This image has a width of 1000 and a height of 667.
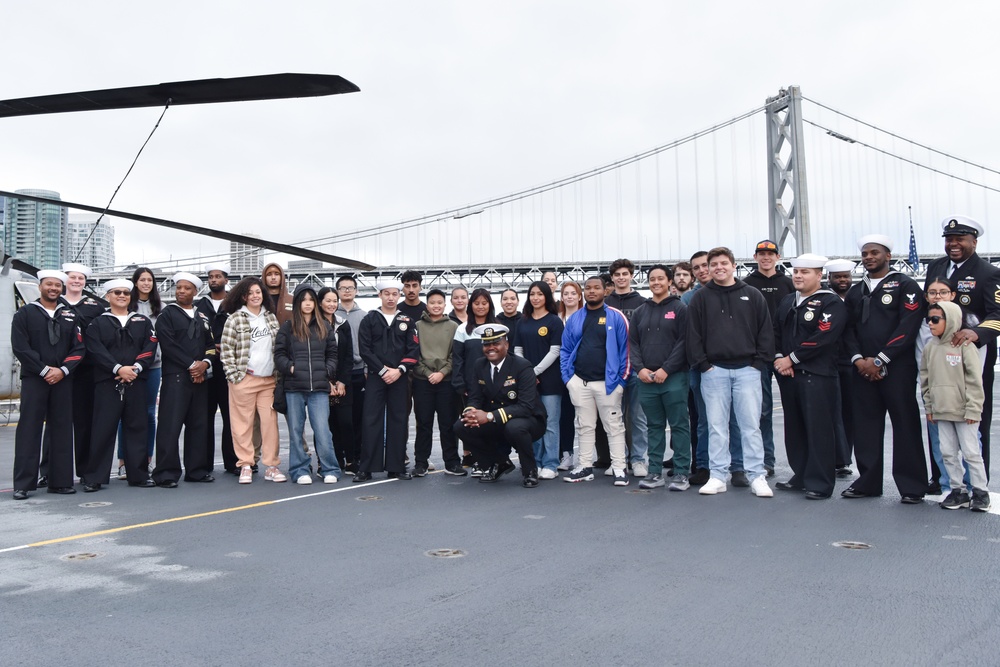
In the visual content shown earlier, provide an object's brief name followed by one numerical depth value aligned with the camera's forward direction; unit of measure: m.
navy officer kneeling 6.09
